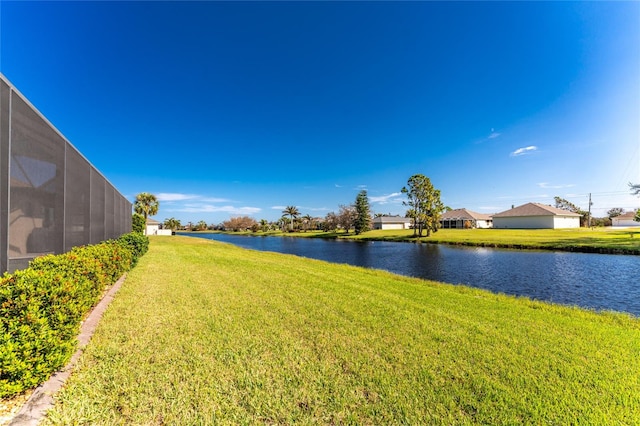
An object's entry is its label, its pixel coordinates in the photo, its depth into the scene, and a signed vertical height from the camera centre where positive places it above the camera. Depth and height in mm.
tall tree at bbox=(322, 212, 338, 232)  69400 +501
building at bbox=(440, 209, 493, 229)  59719 +518
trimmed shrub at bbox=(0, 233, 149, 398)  2646 -1031
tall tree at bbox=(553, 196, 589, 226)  65462 +3789
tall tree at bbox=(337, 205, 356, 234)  62750 +1569
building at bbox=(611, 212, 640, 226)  62719 -513
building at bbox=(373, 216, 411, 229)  73106 +75
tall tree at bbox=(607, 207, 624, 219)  75938 +1991
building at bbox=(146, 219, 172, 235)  55969 -862
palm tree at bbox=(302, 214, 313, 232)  87031 +722
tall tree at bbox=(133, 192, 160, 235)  47822 +4142
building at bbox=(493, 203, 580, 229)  46469 +463
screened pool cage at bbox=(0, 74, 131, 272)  3979 +787
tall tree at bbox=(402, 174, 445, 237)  40906 +3366
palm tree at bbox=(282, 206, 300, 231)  87462 +4384
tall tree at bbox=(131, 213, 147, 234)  30172 +464
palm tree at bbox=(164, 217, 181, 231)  92938 +907
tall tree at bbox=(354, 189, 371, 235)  57969 +2001
